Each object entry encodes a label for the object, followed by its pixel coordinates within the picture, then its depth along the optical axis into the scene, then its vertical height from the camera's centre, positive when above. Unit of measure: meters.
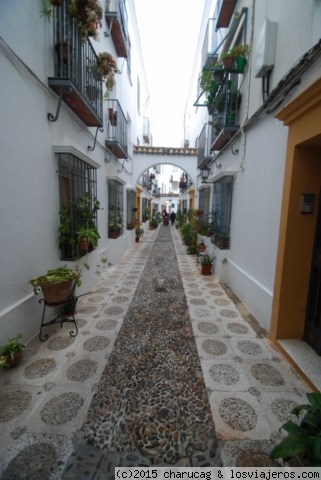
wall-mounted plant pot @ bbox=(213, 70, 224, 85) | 5.18 +3.04
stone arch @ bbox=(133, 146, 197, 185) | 10.59 +2.38
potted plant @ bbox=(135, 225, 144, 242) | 11.18 -1.24
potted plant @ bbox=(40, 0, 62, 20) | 2.79 +2.46
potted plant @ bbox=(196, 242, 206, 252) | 7.05 -1.16
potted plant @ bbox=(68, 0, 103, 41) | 3.09 +2.70
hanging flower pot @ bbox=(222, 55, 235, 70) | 4.27 +2.80
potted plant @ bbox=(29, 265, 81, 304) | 2.76 -0.98
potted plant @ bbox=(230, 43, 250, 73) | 4.09 +2.86
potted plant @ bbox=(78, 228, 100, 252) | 3.62 -0.50
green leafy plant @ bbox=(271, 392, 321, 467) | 1.30 -1.36
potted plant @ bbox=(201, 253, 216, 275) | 5.99 -1.46
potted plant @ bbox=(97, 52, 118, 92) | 4.11 +2.61
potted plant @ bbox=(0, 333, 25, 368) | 2.29 -1.49
